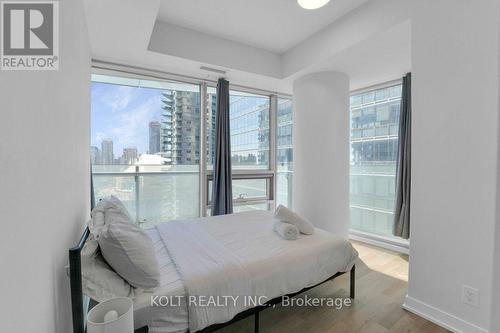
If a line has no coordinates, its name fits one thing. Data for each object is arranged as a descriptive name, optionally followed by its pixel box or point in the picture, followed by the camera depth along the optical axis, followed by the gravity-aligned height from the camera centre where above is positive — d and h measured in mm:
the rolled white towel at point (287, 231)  2236 -680
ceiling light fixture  2035 +1395
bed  1347 -771
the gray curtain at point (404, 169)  3230 -100
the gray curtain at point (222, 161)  3609 -3
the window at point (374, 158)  3705 +61
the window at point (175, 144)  3203 +267
